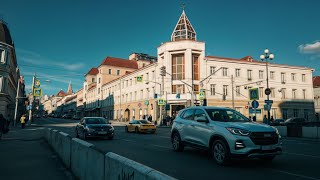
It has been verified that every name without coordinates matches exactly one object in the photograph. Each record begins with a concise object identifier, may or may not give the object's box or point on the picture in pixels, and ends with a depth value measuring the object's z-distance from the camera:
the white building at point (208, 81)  45.97
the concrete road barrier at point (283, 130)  22.05
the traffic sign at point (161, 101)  39.66
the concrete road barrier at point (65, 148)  7.93
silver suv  7.34
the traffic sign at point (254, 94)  23.26
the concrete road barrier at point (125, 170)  3.01
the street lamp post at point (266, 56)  26.65
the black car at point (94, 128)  16.31
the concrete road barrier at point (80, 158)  5.77
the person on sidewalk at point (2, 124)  16.95
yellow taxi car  23.83
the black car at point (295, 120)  36.28
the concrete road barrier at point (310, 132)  19.49
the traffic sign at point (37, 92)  36.59
